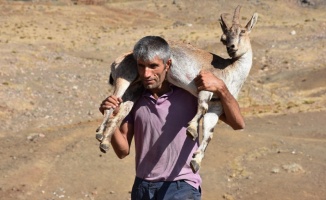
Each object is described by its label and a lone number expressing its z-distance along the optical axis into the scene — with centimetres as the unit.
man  977
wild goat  1033
